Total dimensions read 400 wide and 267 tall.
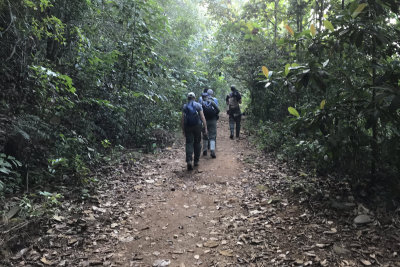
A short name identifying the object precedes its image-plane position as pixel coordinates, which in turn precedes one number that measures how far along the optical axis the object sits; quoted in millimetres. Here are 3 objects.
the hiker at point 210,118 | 8859
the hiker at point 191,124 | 7414
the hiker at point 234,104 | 11091
